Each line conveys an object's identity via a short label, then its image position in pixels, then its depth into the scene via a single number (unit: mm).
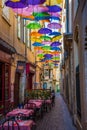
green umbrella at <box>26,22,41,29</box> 9610
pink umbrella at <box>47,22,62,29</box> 9232
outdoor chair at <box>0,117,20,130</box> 3735
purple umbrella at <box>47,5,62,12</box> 7011
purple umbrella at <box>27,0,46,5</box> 5715
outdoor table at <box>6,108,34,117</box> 4925
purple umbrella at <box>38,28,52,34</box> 9645
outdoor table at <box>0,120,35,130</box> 3784
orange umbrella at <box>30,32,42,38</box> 10800
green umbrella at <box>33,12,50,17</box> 7546
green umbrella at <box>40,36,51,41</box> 11285
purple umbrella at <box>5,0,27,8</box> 6040
